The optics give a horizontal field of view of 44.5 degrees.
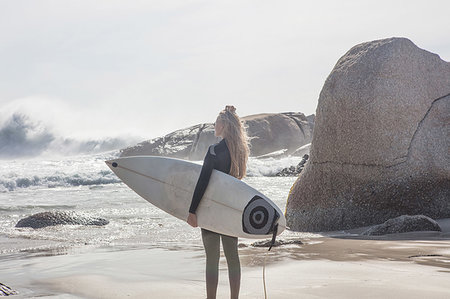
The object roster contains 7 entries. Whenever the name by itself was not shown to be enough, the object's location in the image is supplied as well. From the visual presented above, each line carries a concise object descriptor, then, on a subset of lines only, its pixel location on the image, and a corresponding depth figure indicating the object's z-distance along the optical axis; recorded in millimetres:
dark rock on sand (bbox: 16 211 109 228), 9148
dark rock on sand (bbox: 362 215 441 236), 6723
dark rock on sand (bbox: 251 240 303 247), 6316
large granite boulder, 7598
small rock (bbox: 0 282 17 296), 4406
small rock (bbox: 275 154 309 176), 21953
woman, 3914
